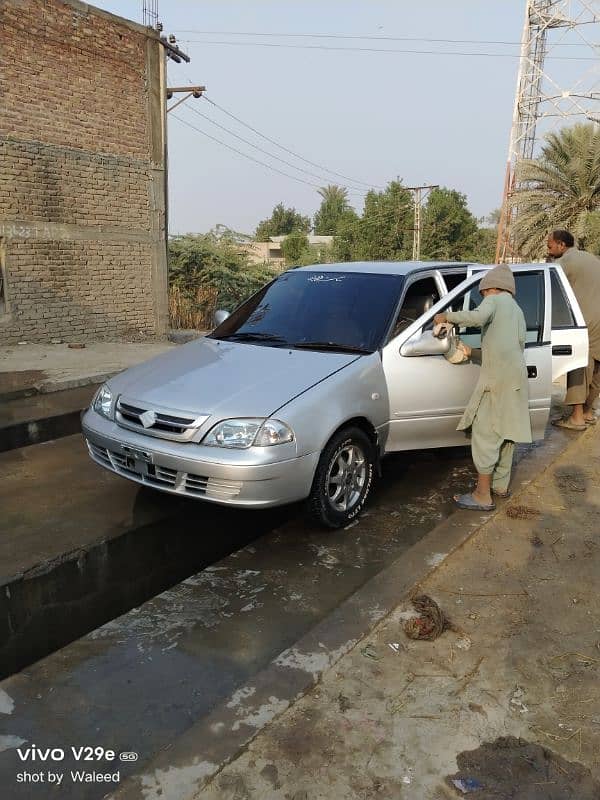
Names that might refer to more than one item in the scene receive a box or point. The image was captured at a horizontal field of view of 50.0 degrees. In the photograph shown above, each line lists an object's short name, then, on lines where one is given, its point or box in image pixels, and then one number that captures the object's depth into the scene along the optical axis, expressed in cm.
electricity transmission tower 2947
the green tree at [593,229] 2161
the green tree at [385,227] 4522
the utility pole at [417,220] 3906
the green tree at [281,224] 8794
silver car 371
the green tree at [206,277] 2183
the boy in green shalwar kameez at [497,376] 432
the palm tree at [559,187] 2222
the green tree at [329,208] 8594
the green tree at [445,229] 4491
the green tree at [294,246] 5600
